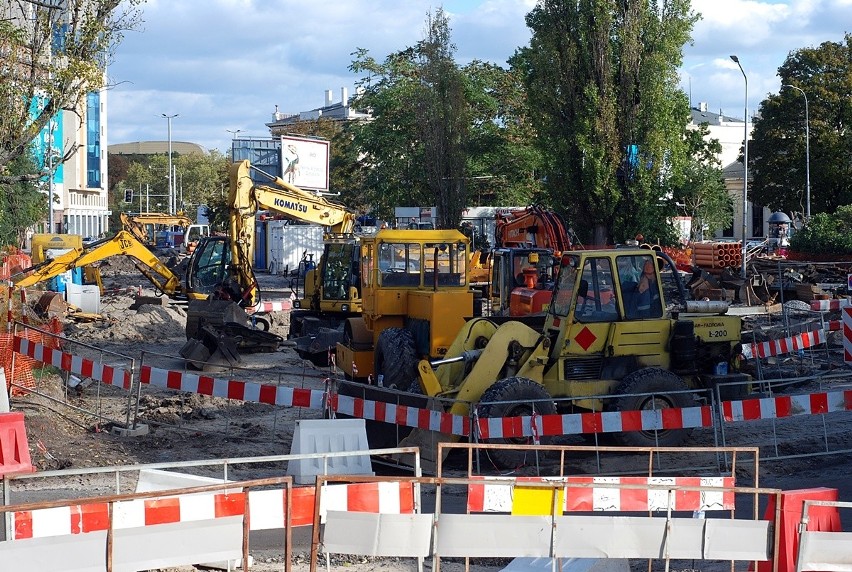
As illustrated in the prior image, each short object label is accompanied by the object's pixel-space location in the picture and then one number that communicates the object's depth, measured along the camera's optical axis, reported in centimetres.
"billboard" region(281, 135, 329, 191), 6250
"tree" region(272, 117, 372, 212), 5539
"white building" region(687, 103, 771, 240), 8256
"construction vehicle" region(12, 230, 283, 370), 2103
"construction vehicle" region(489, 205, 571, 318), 1795
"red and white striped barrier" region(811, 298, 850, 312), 2597
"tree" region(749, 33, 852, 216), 5944
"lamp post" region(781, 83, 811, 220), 5111
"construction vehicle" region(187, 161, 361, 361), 2334
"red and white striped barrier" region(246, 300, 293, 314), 2734
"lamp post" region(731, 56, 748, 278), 3866
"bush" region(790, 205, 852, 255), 4119
